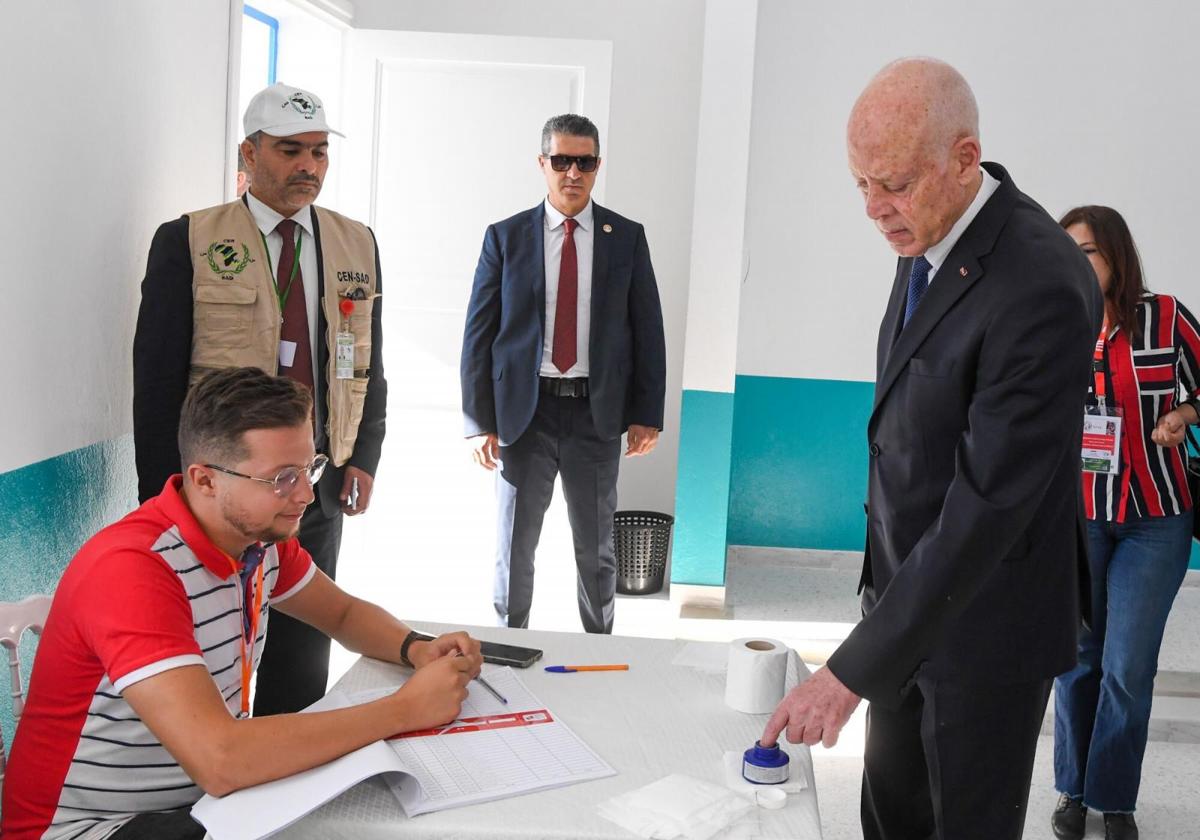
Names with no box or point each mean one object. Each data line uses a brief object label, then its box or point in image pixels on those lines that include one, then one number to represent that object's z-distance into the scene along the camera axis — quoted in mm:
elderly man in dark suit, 1612
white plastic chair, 1742
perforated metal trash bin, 4930
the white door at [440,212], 5035
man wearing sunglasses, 3719
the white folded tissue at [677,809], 1374
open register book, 1364
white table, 1370
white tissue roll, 1743
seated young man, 1468
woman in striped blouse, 2902
